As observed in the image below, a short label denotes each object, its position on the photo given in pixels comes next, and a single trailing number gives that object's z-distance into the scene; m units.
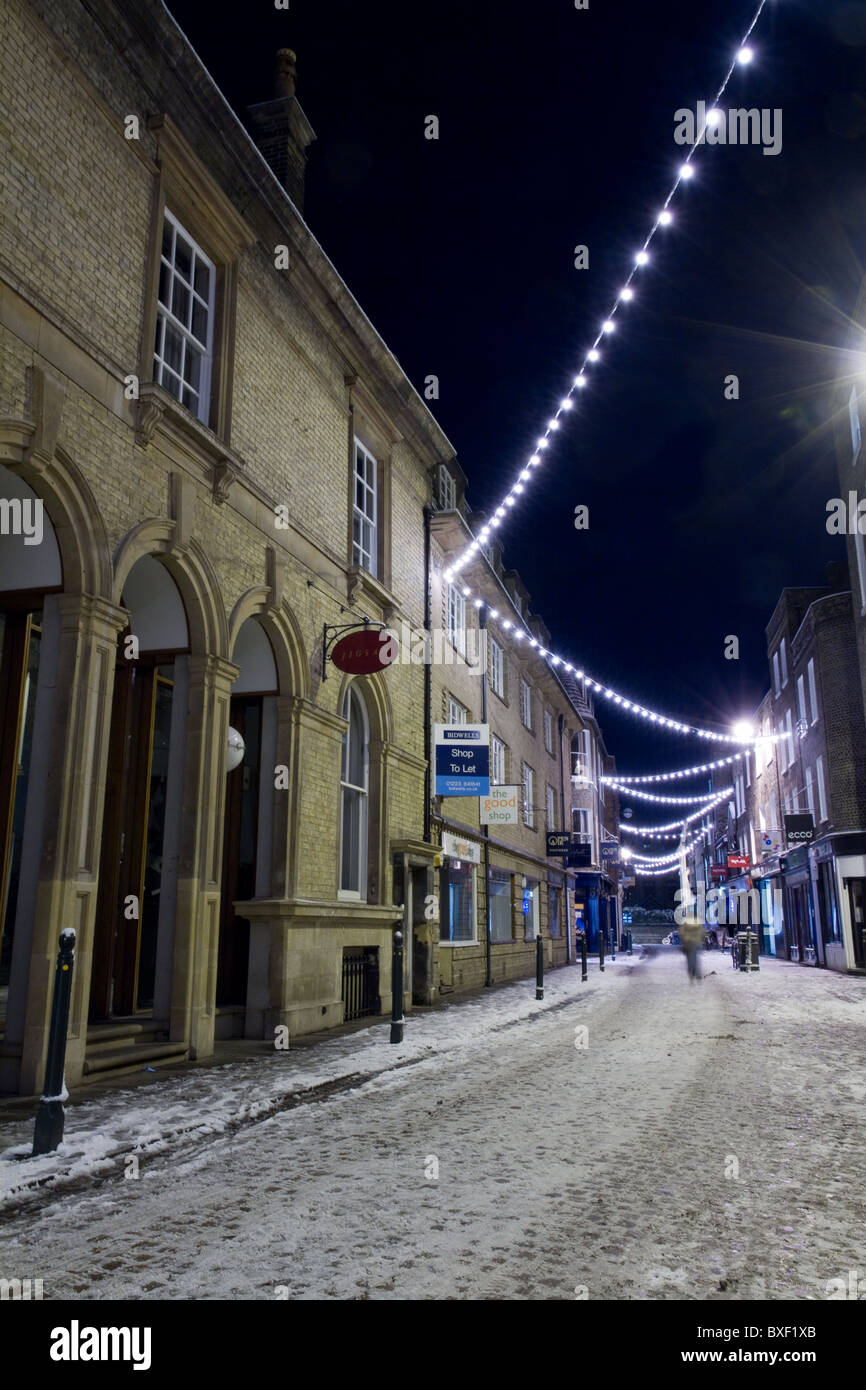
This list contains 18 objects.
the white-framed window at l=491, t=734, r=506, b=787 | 23.75
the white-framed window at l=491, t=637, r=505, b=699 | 24.58
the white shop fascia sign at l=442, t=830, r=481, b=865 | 17.92
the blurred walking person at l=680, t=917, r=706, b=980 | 19.94
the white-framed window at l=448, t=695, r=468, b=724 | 19.25
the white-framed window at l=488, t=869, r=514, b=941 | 22.45
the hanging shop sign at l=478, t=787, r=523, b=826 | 19.97
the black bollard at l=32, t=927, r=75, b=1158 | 5.28
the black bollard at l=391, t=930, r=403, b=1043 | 10.51
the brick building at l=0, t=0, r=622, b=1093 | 7.59
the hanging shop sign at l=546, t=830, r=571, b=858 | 30.27
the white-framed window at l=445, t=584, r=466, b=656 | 19.78
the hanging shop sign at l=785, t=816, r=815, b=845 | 33.28
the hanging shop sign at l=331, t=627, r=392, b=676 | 12.01
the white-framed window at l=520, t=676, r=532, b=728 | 29.01
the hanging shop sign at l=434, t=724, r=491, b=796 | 16.19
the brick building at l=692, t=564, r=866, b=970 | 29.67
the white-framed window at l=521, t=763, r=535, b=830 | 27.87
